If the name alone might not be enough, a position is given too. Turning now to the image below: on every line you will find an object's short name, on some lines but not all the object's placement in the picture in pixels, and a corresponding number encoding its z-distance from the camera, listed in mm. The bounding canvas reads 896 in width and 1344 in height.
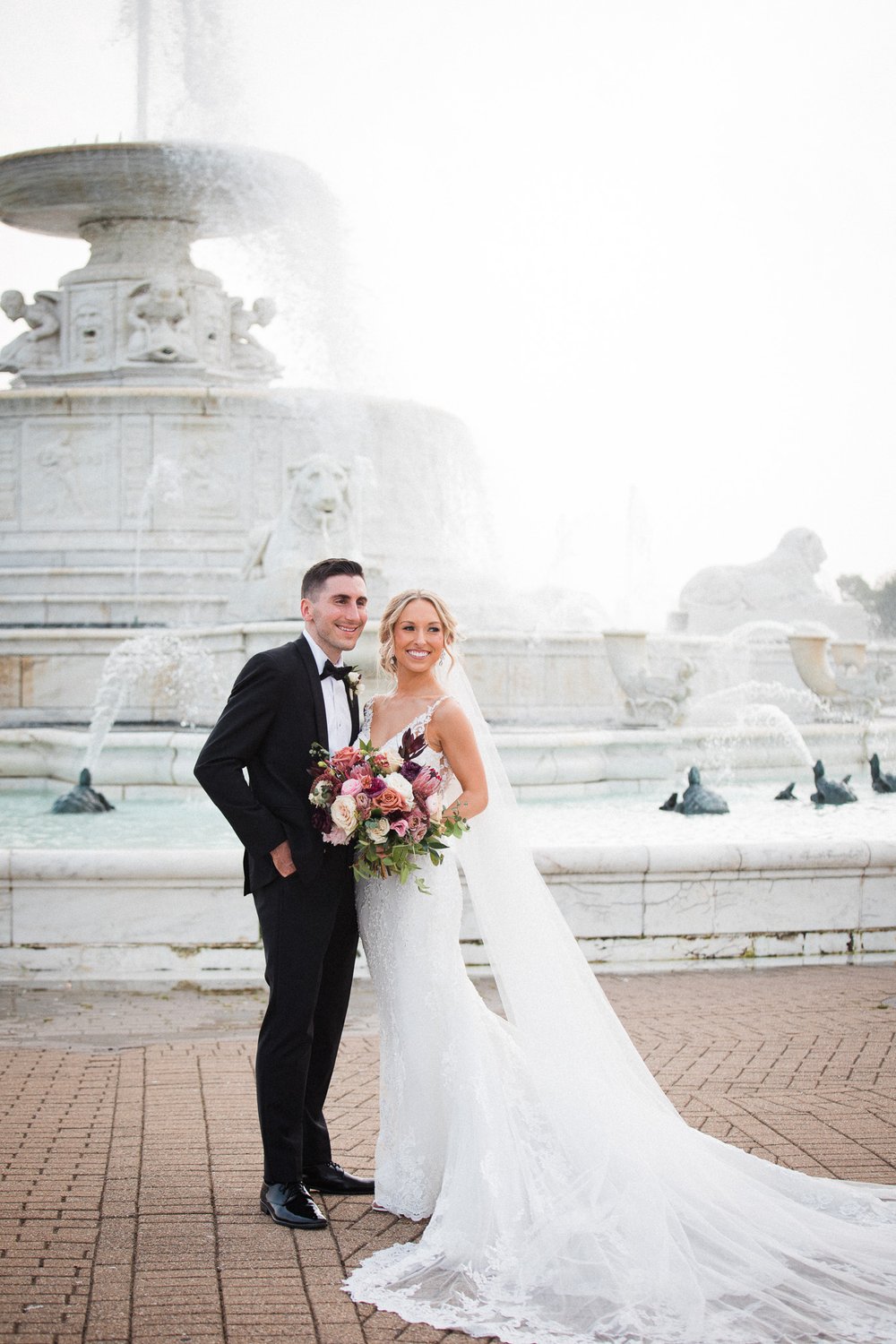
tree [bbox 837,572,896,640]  43125
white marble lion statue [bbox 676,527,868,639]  27953
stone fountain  7367
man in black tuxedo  3953
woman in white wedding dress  3404
